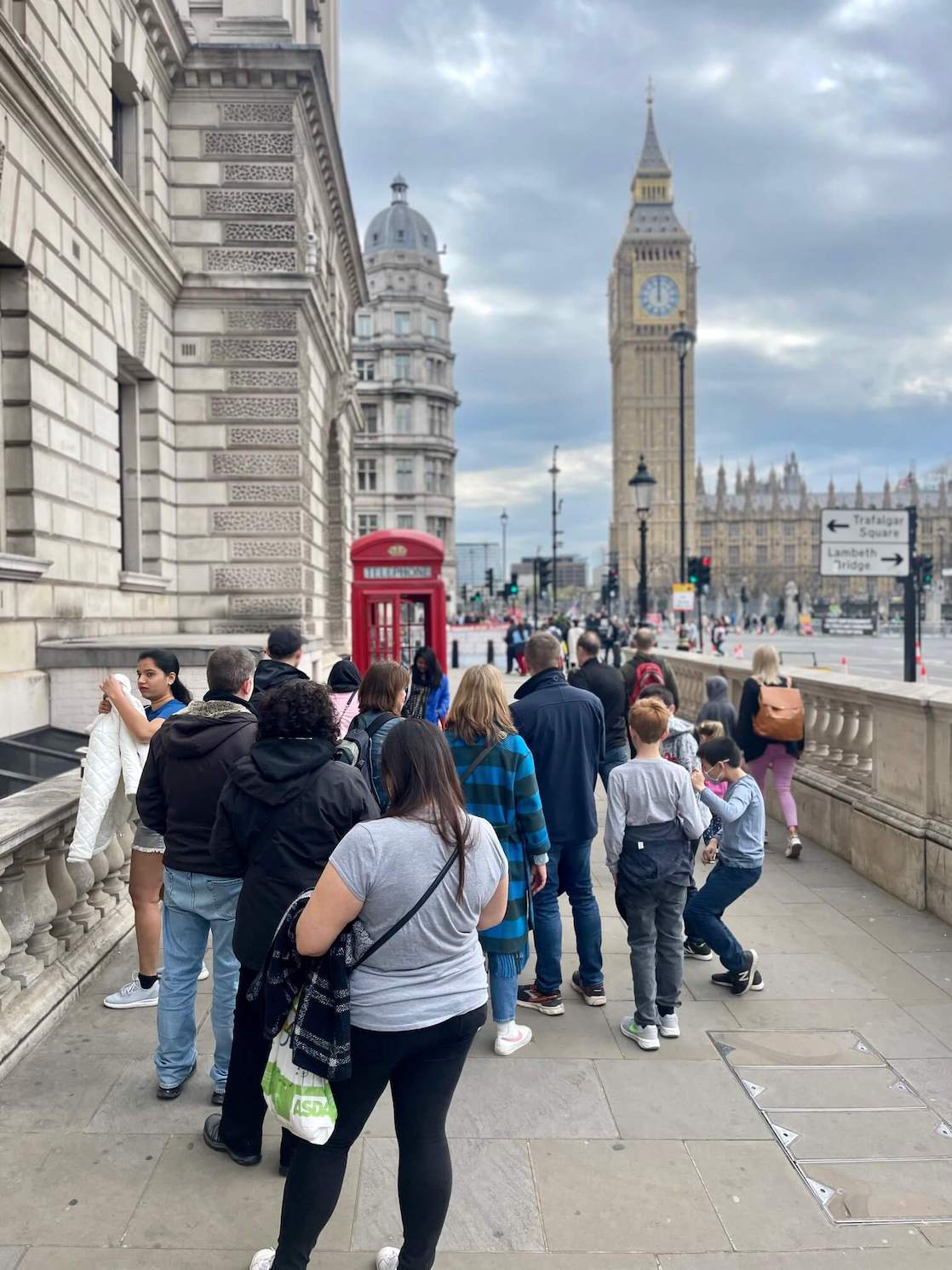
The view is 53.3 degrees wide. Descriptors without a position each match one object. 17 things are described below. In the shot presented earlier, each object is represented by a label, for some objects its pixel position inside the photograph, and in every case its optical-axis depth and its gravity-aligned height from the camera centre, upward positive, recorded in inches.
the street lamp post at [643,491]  853.3 +97.5
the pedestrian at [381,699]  194.2 -21.5
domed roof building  2987.2 +627.6
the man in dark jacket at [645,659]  346.9 -24.0
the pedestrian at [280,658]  235.5 -15.6
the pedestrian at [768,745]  318.0 -50.7
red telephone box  669.9 +6.9
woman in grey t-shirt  100.7 -41.5
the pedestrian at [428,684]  387.9 -37.6
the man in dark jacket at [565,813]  201.8 -46.0
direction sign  378.3 +22.0
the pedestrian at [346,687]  257.1 -24.7
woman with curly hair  123.0 -28.0
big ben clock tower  5625.0 +1517.0
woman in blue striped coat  174.2 -35.9
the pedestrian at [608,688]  294.5 -28.4
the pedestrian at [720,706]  341.4 -39.5
